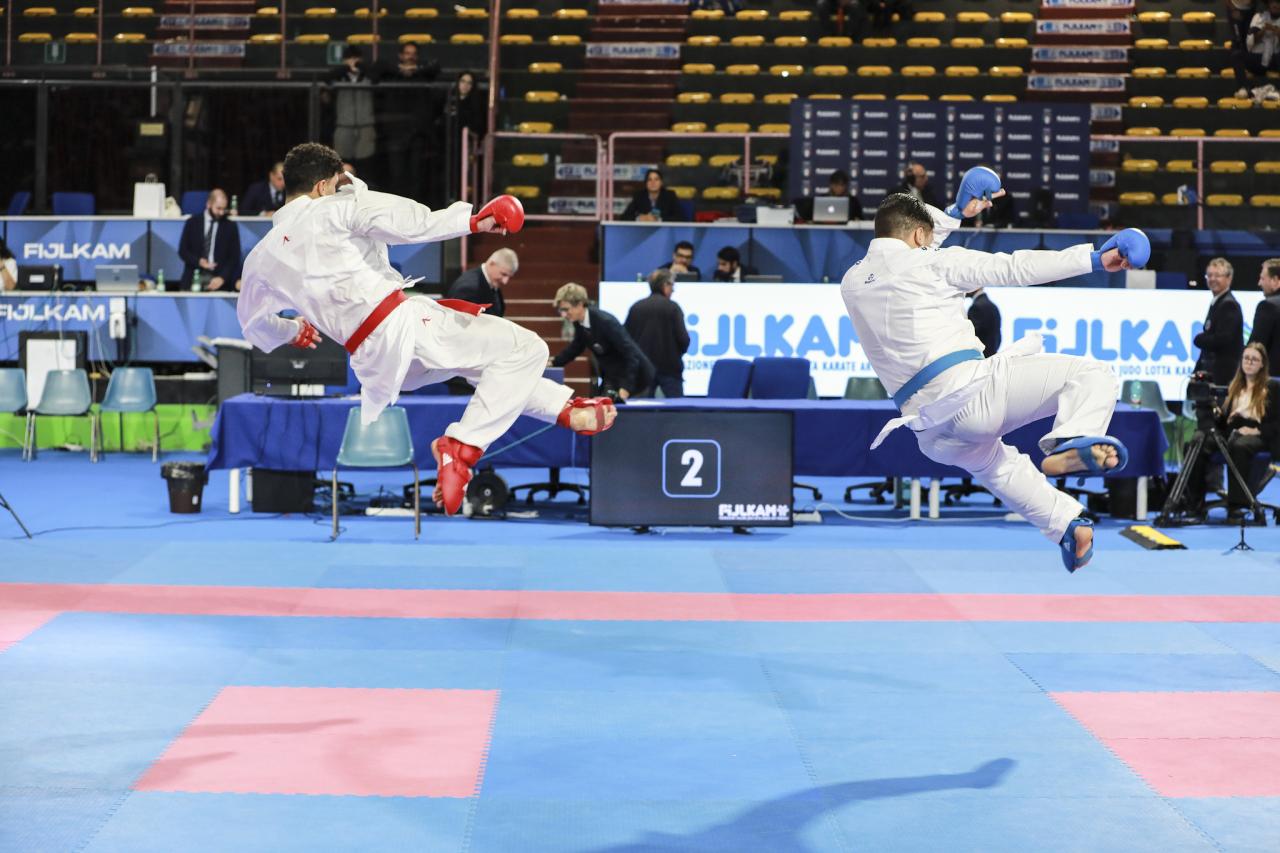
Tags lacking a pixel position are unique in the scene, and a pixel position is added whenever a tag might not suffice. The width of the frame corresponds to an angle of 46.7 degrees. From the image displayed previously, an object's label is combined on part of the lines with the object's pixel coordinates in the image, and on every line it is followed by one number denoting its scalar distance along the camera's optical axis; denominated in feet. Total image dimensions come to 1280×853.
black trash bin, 41.16
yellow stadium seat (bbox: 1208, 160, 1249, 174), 69.24
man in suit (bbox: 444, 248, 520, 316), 37.55
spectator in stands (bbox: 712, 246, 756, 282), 53.06
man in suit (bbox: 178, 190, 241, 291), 56.12
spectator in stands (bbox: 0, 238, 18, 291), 55.88
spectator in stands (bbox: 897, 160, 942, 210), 56.18
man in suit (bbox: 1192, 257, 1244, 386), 41.34
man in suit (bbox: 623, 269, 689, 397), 44.78
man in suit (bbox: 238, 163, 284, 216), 59.06
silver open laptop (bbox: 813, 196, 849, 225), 55.83
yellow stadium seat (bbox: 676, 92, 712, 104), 73.05
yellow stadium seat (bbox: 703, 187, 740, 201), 66.85
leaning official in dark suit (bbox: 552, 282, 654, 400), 39.99
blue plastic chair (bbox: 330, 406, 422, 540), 37.88
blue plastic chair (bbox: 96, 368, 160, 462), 51.67
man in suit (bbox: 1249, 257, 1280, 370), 39.86
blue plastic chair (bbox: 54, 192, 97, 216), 63.26
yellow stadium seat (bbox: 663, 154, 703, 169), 67.73
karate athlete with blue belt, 21.17
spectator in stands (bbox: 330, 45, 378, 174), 61.72
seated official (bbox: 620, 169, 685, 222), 57.00
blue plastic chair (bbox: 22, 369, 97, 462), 51.62
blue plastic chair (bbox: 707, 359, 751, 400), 46.50
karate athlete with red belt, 22.04
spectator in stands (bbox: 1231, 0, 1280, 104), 72.79
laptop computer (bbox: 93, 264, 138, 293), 56.03
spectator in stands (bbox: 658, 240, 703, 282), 52.19
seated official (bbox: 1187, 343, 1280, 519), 39.99
